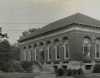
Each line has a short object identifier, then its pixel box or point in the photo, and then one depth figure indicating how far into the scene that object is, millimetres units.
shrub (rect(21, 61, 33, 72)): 32444
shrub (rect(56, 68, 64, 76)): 31381
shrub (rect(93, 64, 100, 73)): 34812
